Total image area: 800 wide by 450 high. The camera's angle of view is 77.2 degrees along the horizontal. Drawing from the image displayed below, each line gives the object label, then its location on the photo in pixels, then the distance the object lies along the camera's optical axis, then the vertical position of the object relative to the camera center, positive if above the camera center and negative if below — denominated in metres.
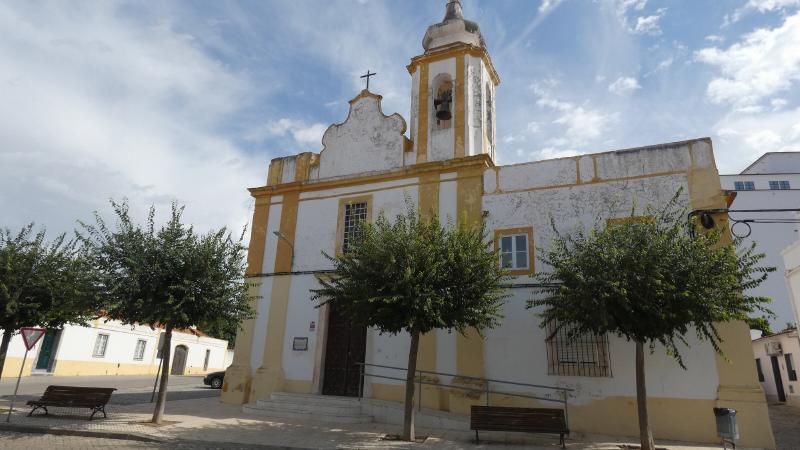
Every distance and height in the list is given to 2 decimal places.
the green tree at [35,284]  11.98 +1.87
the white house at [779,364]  20.47 +1.31
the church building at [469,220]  10.88 +3.55
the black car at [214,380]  22.84 -0.36
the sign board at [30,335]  10.51 +0.58
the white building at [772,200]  32.15 +13.45
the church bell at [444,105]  15.20 +8.14
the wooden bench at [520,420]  9.54 -0.65
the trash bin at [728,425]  8.75 -0.53
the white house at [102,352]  24.52 +0.79
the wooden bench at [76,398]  10.91 -0.67
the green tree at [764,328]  28.94 +3.77
